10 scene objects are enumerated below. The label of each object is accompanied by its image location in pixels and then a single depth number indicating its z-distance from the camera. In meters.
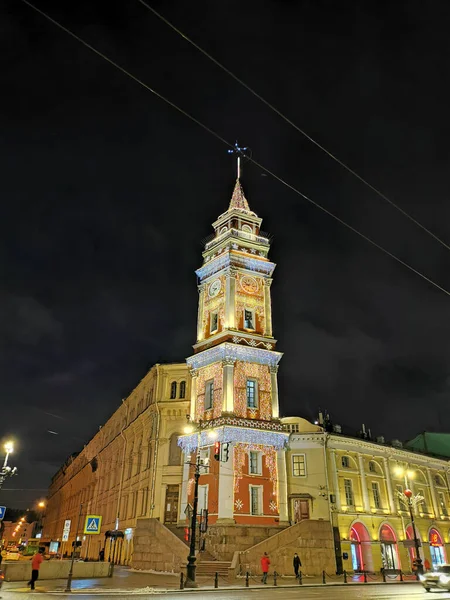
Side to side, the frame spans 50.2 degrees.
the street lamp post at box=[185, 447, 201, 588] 21.14
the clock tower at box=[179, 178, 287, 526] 34.28
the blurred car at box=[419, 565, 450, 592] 19.52
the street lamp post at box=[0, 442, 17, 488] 20.02
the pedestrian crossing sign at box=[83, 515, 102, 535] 20.38
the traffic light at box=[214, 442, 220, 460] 24.98
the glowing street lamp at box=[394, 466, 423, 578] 25.18
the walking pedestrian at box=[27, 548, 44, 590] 19.62
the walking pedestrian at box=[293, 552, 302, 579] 27.31
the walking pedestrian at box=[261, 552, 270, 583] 24.75
